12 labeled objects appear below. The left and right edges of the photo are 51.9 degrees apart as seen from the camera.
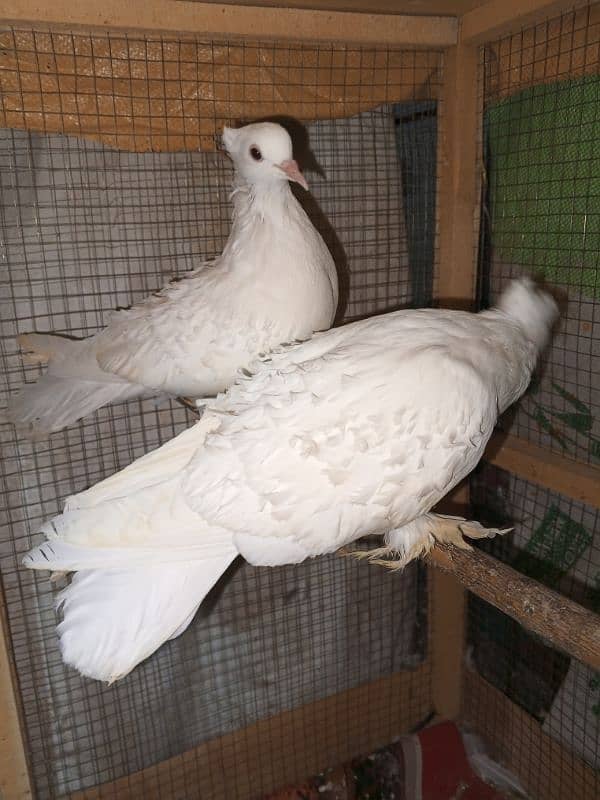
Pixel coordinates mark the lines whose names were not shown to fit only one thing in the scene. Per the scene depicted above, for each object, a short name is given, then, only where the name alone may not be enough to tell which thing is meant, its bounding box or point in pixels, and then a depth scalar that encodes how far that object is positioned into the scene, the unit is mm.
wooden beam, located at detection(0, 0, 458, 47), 459
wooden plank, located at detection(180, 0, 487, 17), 514
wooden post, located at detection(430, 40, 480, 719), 603
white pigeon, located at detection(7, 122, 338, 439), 506
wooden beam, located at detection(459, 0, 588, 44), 486
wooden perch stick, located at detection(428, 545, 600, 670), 352
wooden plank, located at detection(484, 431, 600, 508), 513
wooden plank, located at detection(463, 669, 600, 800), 640
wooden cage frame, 421
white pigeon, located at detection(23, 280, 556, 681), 369
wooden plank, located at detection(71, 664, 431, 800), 689
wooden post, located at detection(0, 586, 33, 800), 498
